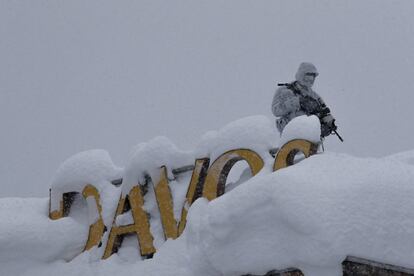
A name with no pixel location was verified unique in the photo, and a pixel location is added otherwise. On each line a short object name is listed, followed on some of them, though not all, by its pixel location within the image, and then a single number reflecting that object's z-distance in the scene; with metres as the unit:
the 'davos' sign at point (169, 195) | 16.97
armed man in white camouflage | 20.17
